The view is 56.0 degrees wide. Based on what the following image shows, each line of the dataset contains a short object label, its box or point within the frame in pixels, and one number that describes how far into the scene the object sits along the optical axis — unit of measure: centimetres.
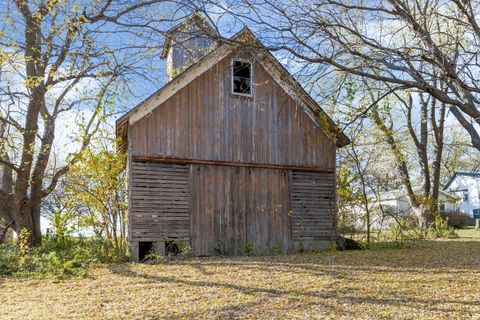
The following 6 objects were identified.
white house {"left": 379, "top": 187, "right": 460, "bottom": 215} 4135
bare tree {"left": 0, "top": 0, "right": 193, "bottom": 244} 1262
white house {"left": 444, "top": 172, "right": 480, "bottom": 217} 4275
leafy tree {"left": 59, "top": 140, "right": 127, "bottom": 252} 1238
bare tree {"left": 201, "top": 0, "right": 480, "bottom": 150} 713
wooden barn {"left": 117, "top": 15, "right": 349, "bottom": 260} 1246
